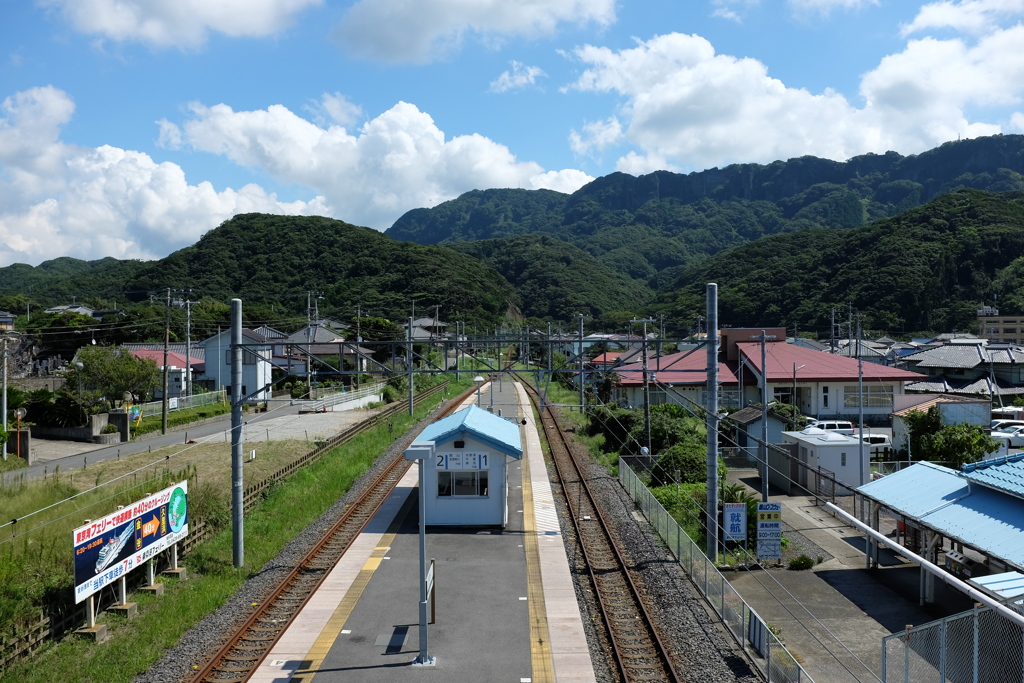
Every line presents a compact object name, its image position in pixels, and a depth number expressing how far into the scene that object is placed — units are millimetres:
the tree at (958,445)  21391
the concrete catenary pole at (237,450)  13930
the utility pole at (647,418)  22711
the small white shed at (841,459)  22406
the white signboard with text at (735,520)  15359
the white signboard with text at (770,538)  14305
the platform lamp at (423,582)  9984
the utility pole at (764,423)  15617
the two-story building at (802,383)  36875
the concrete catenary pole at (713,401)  14070
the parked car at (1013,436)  27072
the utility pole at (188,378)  42531
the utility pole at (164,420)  31391
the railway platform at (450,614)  9797
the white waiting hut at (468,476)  16812
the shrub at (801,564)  15188
